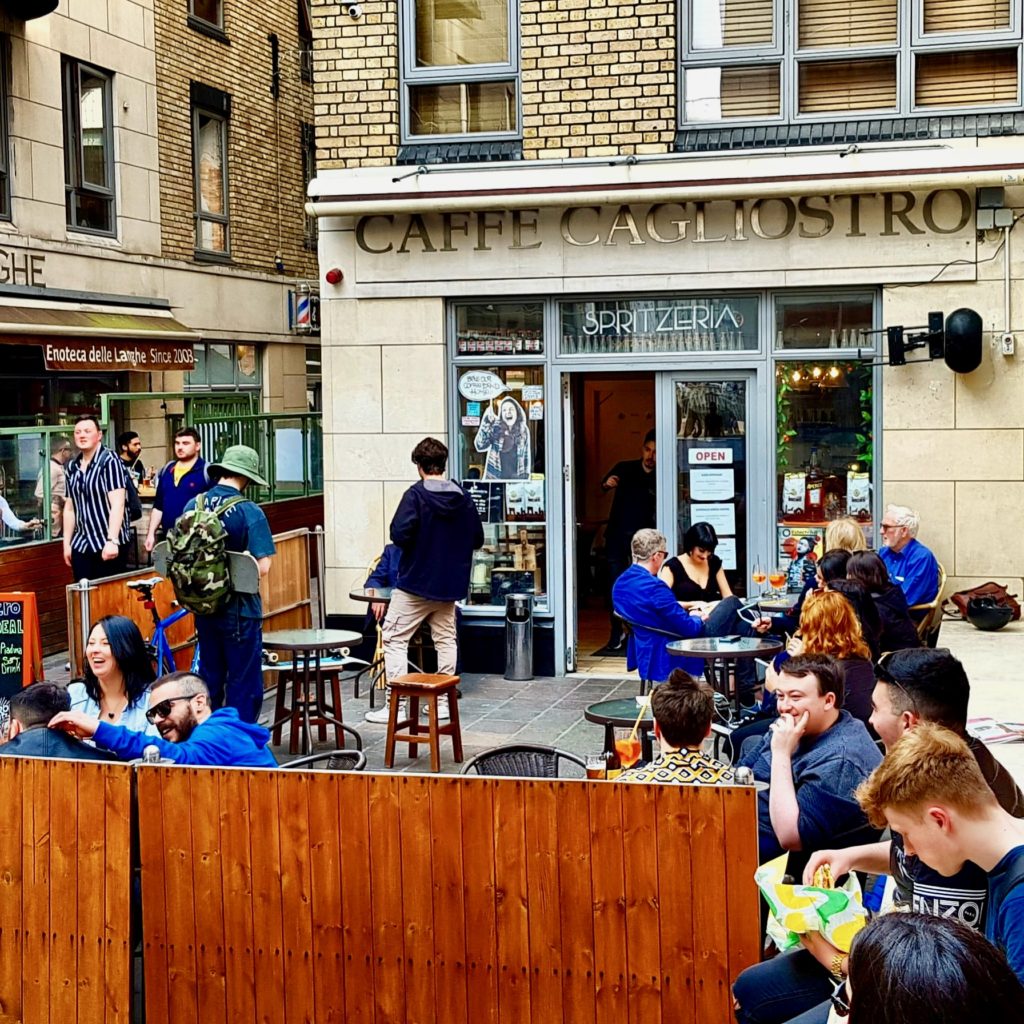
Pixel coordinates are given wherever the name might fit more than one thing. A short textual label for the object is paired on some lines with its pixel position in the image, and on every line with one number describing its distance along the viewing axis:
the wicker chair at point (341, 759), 6.24
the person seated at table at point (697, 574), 10.46
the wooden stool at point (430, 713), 9.25
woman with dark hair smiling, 6.91
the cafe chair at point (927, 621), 10.41
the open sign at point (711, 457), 11.99
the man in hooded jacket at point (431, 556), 10.62
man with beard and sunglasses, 5.90
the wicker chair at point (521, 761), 6.22
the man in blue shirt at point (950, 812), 3.59
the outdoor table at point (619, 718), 7.61
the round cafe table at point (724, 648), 8.75
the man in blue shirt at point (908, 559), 10.61
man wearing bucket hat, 9.48
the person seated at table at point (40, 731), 5.89
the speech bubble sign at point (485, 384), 12.34
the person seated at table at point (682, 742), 5.47
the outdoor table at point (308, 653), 9.65
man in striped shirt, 12.23
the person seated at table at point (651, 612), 9.16
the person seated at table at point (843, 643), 7.00
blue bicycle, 9.77
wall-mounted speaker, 11.06
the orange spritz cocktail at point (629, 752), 6.36
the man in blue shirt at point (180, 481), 12.52
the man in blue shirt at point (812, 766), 5.20
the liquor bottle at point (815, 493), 11.84
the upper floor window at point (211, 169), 21.38
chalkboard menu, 9.63
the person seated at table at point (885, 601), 8.47
